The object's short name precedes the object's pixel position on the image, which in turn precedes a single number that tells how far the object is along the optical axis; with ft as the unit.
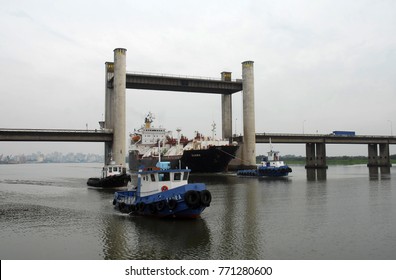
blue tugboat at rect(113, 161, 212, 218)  76.33
